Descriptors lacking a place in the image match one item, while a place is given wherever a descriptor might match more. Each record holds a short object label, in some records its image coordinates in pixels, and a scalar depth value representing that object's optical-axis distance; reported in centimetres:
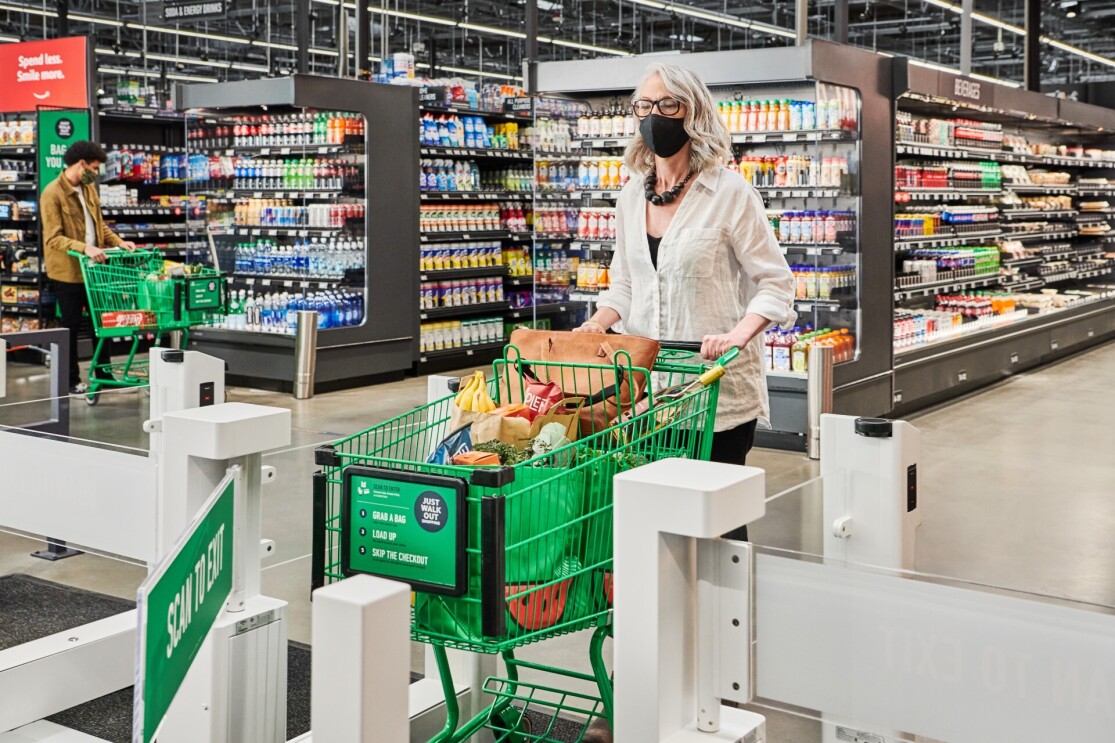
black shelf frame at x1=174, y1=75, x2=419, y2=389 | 915
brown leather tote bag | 246
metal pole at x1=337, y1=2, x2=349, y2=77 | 1041
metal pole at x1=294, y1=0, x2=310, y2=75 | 1017
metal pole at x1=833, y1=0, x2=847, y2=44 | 834
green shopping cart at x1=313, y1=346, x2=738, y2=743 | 195
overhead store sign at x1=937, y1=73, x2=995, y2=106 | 880
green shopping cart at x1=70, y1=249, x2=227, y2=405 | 818
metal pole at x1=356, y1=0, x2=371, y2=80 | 1067
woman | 302
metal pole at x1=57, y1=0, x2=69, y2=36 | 1520
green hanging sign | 1006
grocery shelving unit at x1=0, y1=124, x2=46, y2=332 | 1073
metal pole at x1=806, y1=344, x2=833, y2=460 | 702
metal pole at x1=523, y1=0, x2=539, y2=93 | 816
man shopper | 849
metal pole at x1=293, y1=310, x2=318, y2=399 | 882
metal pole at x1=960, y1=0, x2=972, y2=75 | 1060
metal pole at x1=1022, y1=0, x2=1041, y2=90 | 1298
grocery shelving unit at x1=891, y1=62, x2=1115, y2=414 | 886
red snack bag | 239
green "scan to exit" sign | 129
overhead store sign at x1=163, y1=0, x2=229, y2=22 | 1086
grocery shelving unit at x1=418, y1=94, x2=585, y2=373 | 1029
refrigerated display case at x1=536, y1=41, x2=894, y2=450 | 723
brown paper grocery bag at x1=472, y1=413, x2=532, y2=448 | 225
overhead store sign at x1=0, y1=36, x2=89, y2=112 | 1015
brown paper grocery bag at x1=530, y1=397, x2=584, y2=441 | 237
